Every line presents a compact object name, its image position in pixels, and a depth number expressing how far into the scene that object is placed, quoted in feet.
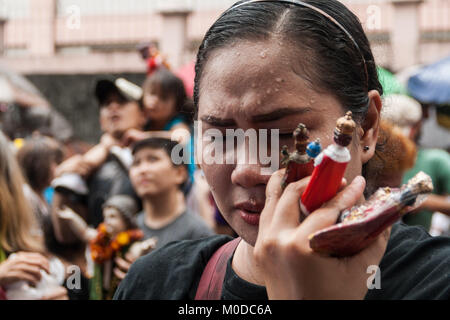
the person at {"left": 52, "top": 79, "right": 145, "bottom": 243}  11.96
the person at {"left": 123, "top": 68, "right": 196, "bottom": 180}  11.60
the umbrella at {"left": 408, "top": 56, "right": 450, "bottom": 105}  17.42
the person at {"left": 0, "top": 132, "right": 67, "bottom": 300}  7.14
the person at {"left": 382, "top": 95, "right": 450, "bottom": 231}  11.37
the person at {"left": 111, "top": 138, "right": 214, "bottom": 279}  10.46
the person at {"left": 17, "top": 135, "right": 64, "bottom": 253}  13.85
